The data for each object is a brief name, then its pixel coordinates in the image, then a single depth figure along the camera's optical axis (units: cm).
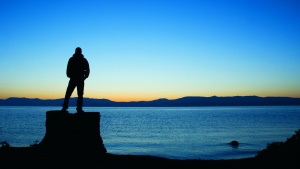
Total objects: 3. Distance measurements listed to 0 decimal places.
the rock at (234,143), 4796
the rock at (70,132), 1213
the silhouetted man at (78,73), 1318
